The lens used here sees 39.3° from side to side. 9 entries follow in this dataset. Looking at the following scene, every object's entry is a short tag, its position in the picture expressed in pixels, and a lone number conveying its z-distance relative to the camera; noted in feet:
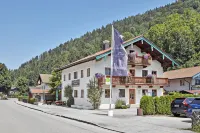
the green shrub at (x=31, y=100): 181.55
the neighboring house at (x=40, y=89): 240.12
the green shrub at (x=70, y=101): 133.08
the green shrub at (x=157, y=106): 77.66
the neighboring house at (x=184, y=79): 146.41
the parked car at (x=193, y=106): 62.56
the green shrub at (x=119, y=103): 110.11
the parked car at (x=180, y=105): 66.23
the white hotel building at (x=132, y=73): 113.70
